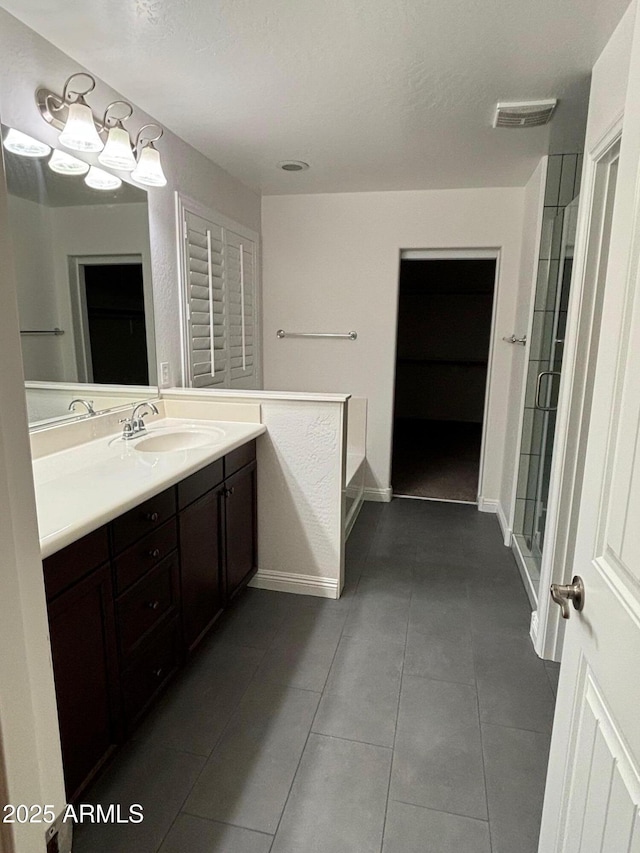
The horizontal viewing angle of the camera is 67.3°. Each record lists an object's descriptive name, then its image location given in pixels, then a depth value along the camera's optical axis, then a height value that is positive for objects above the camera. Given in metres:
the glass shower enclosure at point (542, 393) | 2.52 -0.31
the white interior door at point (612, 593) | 0.69 -0.40
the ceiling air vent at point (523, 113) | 2.08 +0.98
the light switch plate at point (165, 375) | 2.49 -0.23
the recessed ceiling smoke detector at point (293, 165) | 2.87 +1.00
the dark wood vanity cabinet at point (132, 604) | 1.22 -0.85
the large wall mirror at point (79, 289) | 1.72 +0.16
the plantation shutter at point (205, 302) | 2.67 +0.17
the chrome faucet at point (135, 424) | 2.07 -0.41
